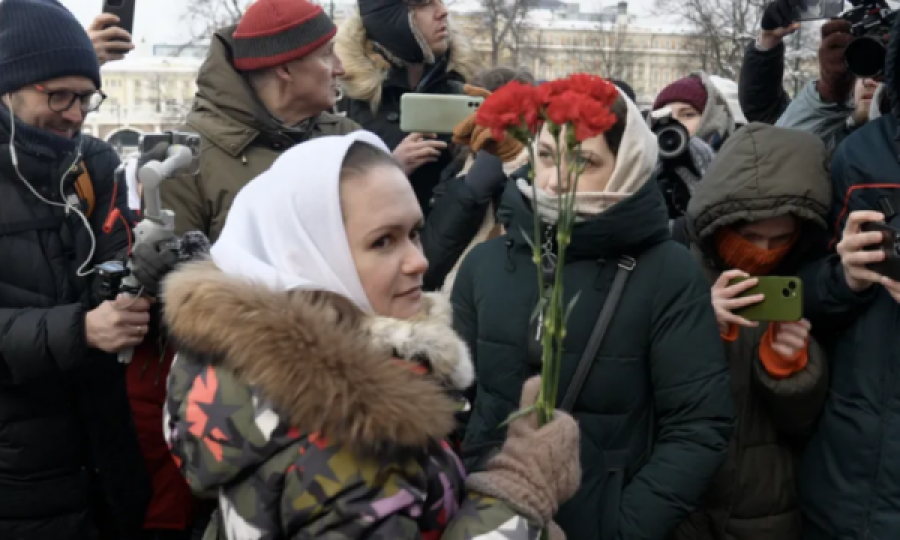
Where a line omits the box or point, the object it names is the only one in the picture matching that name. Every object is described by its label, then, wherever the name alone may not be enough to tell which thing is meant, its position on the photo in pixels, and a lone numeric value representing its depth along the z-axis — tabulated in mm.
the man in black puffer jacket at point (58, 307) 2674
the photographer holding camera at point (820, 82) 3090
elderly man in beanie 3006
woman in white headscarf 1456
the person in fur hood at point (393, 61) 4133
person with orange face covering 2463
